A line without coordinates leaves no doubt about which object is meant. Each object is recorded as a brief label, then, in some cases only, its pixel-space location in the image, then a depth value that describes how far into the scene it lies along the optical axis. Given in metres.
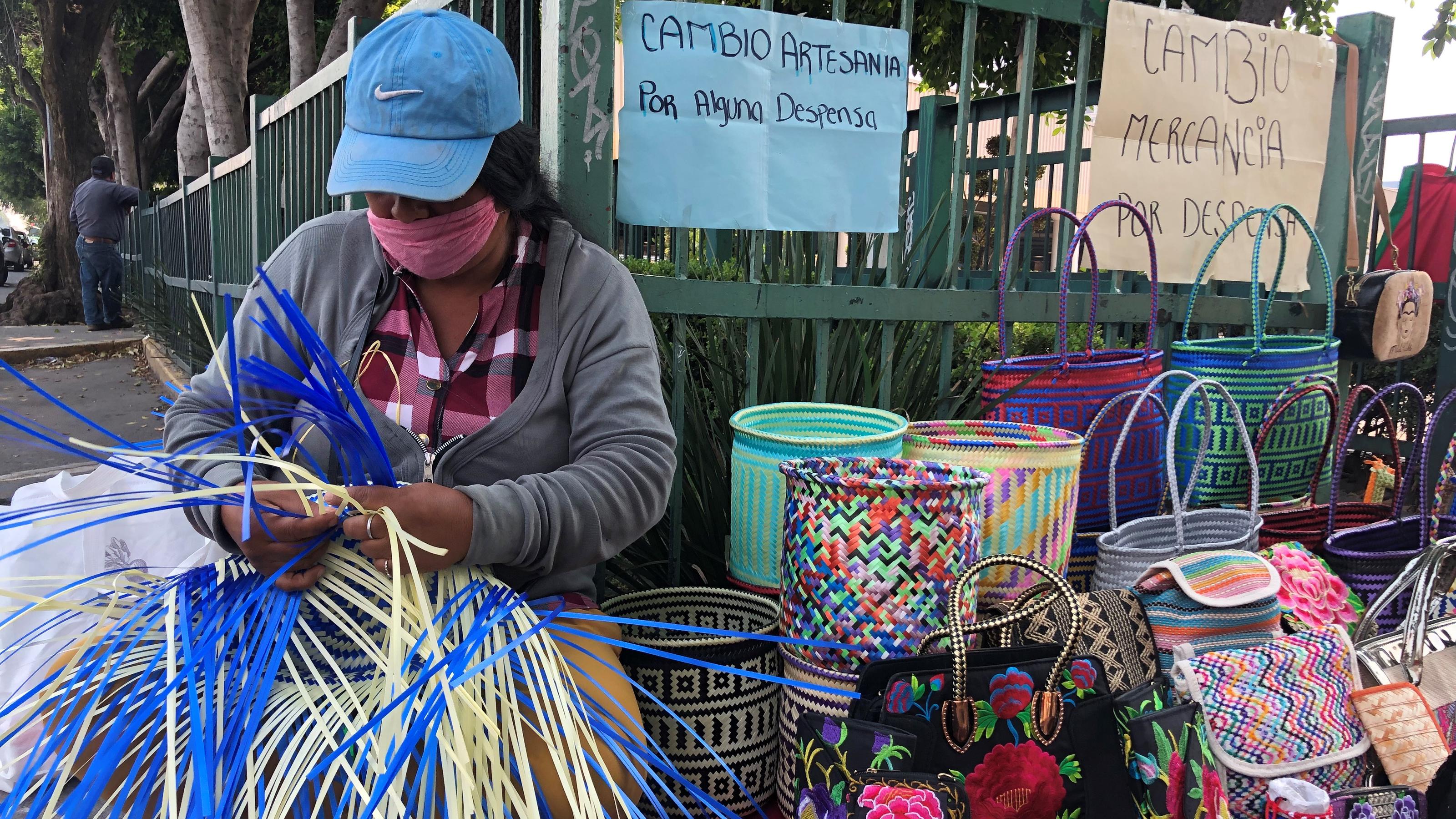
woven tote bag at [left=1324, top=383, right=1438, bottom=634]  2.27
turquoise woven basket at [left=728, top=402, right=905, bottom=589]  1.91
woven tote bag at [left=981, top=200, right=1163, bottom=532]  2.29
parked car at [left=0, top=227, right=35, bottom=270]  32.77
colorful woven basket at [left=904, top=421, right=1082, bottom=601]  1.94
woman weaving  1.41
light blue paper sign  1.98
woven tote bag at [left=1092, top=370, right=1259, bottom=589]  2.04
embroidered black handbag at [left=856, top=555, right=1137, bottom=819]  1.37
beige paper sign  2.74
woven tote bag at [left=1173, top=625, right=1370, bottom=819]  1.58
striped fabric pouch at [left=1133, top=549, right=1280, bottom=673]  1.79
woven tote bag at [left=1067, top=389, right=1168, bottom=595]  2.29
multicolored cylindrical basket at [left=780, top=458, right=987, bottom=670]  1.60
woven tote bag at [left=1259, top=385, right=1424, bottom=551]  2.46
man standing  10.85
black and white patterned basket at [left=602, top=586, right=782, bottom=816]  1.64
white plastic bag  1.71
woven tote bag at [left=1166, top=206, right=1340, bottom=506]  2.63
